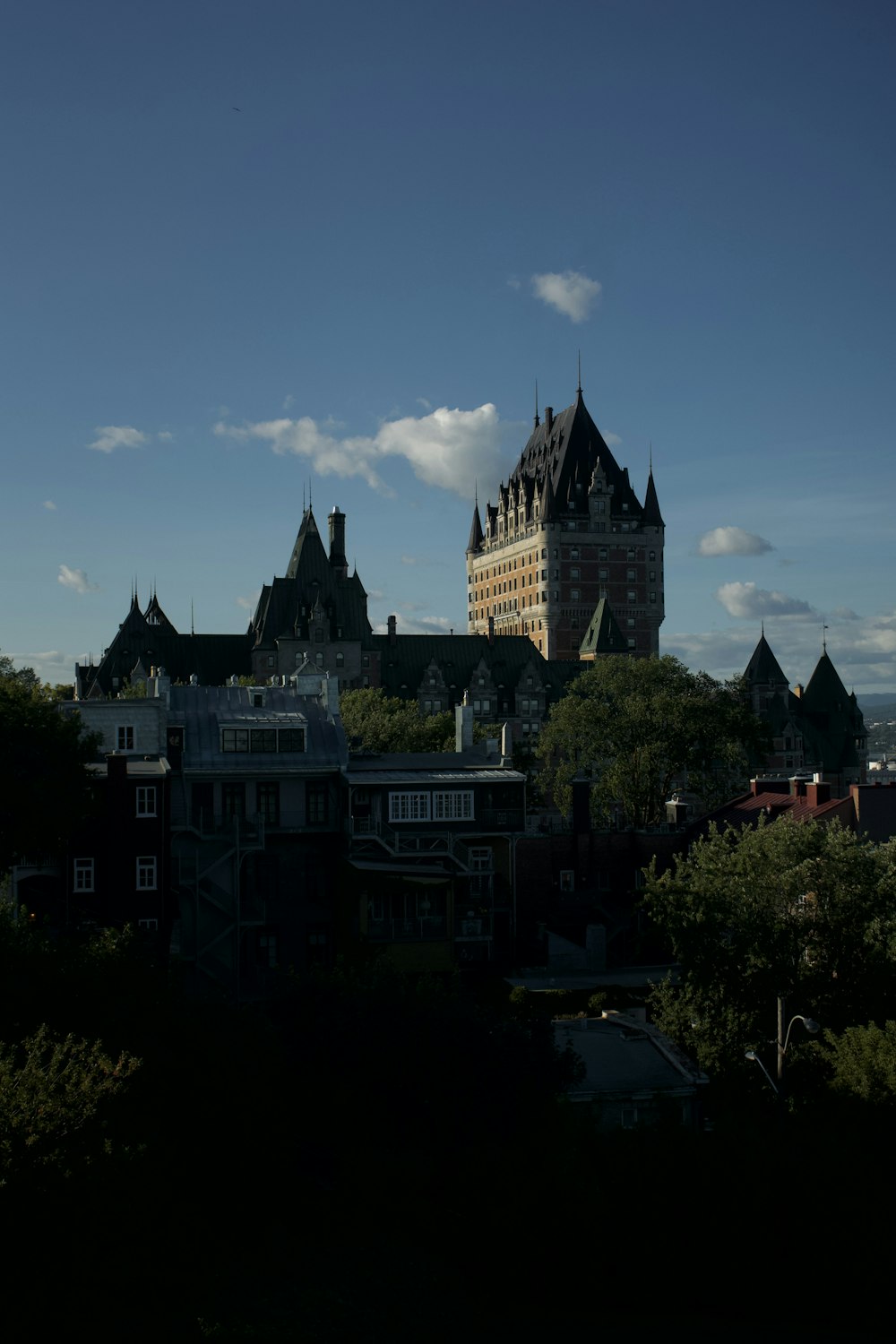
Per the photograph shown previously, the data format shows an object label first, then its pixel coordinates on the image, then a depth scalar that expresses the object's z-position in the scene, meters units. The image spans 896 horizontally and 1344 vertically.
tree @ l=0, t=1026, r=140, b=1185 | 21.27
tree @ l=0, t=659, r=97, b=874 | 42.41
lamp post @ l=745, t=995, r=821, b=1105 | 27.39
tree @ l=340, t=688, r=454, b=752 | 82.50
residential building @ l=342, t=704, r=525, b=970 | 47.88
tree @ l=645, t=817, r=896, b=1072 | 36.41
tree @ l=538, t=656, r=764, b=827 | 72.81
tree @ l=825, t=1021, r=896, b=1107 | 31.45
